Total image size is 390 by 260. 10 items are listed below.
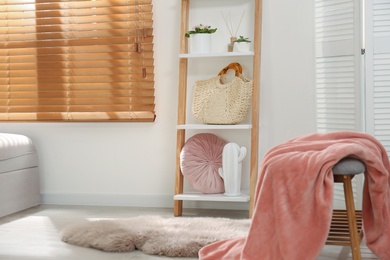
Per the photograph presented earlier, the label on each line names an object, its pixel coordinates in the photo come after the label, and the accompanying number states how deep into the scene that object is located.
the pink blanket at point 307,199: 2.34
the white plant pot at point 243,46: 4.09
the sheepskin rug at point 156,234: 2.96
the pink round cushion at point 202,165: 4.06
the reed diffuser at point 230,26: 4.29
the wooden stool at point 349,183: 2.40
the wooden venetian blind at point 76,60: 4.44
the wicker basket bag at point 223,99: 4.05
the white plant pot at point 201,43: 4.13
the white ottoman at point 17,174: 4.18
